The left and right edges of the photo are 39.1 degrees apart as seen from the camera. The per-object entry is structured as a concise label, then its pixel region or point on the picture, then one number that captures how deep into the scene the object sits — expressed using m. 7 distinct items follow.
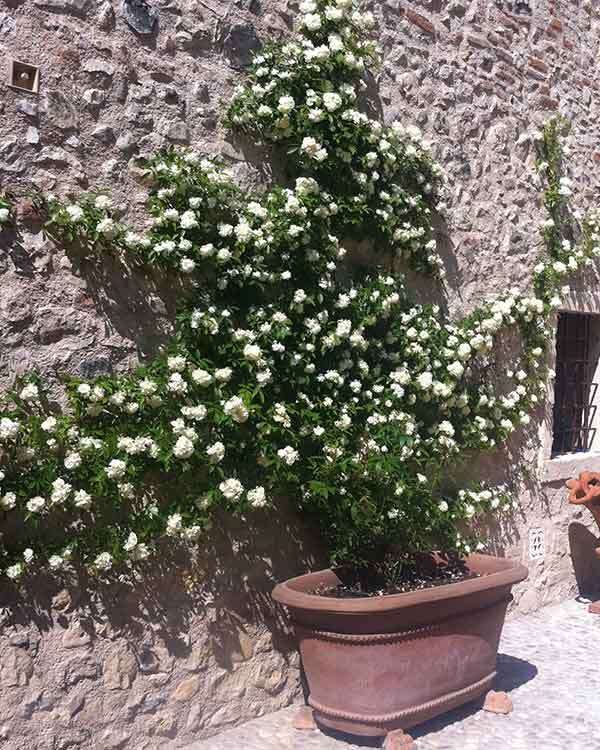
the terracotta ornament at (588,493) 5.02
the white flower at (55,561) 2.88
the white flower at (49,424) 2.90
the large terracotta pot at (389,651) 3.18
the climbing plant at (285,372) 3.01
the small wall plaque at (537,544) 5.12
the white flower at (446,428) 4.20
